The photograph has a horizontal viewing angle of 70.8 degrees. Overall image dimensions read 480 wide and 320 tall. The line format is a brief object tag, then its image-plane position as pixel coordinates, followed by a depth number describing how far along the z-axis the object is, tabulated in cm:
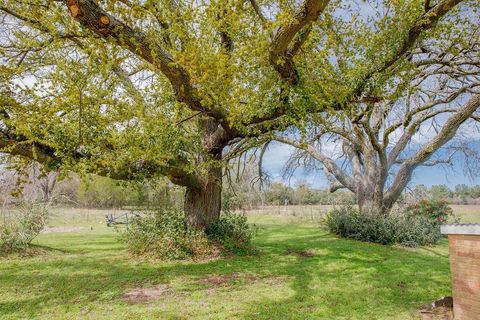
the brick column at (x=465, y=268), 390
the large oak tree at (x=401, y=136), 681
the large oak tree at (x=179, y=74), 459
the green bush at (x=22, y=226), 974
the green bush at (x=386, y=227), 1206
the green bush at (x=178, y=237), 906
